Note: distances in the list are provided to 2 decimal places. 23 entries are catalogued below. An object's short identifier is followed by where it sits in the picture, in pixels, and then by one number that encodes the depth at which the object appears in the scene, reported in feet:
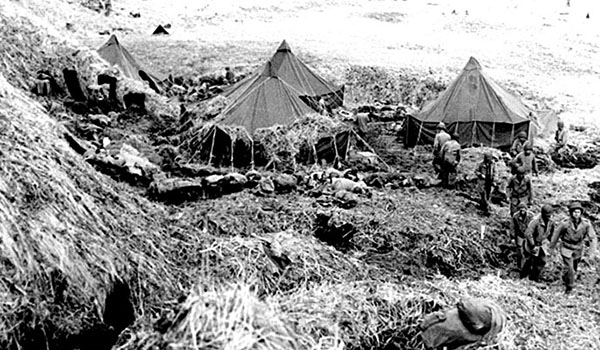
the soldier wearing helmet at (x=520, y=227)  31.17
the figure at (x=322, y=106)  52.60
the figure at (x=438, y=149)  41.84
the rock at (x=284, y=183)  37.35
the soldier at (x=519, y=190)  34.01
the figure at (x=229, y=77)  66.13
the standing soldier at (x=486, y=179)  37.74
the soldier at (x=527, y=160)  37.91
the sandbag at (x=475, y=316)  18.94
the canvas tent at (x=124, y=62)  62.34
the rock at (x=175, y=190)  32.71
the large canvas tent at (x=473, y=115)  52.54
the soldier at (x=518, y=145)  41.97
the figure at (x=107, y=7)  99.72
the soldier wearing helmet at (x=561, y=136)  52.16
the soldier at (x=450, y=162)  40.40
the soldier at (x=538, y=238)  28.99
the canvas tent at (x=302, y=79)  59.36
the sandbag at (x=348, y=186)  37.42
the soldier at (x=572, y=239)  28.02
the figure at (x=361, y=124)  52.65
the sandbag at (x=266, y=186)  36.32
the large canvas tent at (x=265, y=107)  47.11
